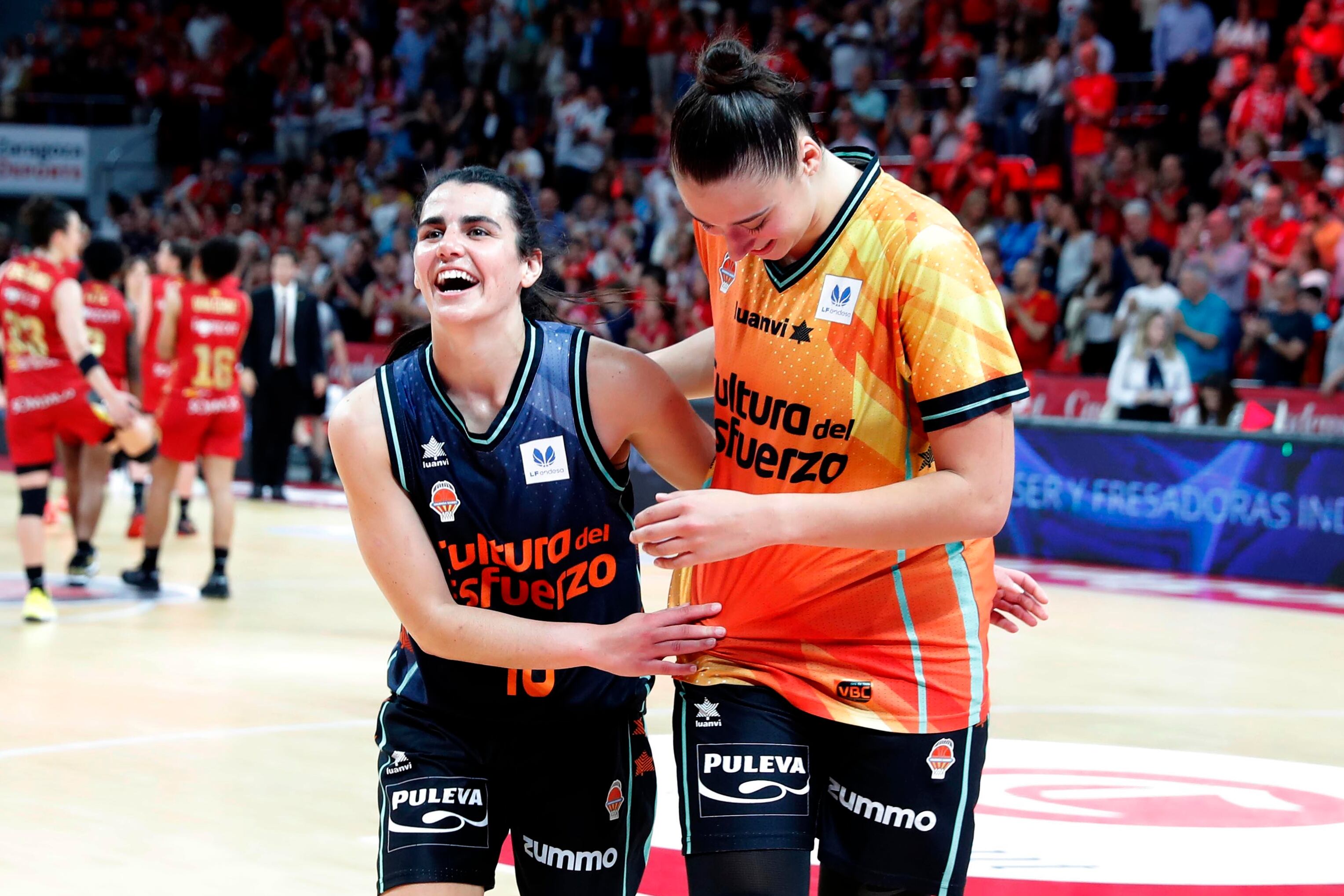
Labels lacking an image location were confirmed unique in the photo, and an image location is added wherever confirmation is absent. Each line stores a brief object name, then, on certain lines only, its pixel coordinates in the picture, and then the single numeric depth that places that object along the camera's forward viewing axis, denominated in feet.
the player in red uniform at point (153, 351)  36.06
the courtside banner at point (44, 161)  73.20
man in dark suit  44.39
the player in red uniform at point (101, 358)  30.76
